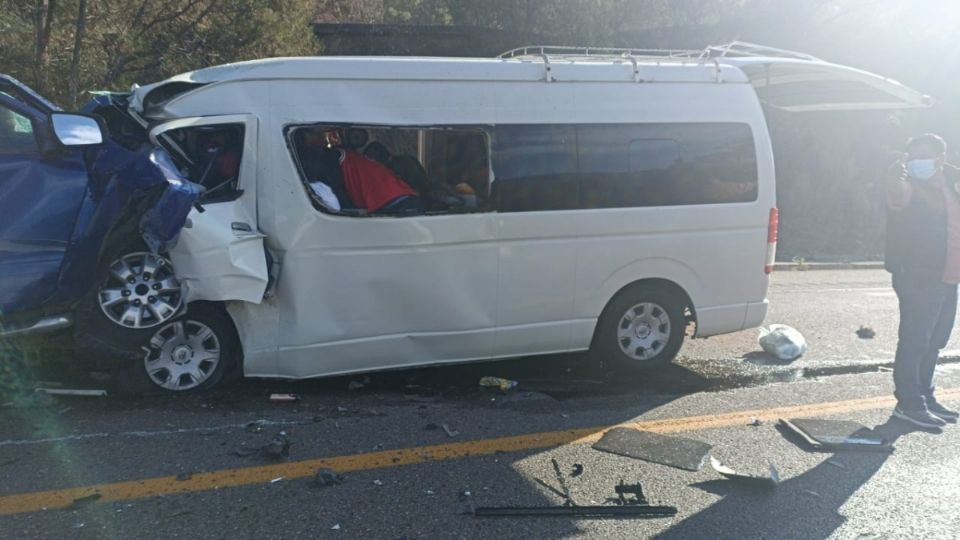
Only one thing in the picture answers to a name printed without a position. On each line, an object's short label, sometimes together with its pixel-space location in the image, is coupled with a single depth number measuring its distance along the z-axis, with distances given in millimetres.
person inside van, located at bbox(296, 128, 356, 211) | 5332
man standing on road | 5238
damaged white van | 5234
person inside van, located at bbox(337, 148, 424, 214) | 5504
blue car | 4926
